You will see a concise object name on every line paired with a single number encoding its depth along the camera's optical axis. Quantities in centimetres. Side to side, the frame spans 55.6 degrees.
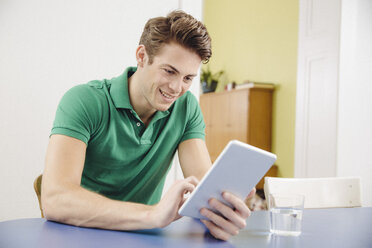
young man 94
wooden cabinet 462
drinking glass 93
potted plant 591
